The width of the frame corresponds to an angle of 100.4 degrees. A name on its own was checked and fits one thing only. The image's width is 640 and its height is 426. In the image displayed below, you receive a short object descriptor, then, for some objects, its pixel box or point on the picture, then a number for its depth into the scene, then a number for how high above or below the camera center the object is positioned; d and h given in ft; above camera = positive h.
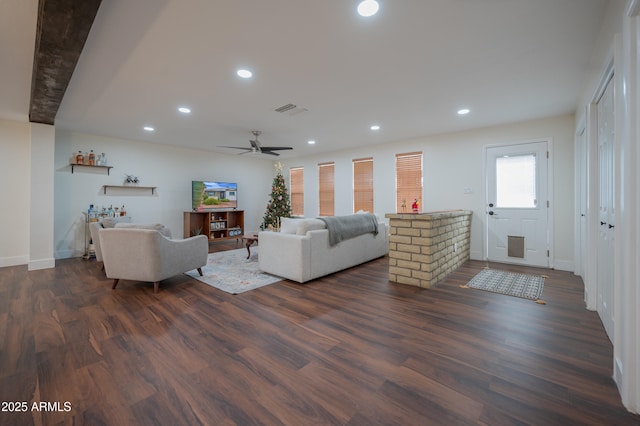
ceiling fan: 16.80 +4.32
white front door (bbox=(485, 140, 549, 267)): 15.11 +0.54
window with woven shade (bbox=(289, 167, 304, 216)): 27.35 +2.47
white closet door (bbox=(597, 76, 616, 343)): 6.90 +0.07
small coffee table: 17.22 -1.64
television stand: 22.57 -0.92
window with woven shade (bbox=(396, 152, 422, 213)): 19.49 +2.52
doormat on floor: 10.68 -3.15
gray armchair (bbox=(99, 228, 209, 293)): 10.61 -1.65
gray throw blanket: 13.20 -0.68
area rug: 11.71 -3.04
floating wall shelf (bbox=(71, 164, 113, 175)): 18.00 +3.34
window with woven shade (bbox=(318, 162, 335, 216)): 24.89 +2.42
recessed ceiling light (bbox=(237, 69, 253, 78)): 9.66 +5.17
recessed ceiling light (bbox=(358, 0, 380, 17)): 6.31 +5.00
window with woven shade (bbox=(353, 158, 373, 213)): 22.18 +2.45
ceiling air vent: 13.19 +5.33
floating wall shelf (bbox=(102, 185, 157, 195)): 19.25 +2.03
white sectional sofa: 11.91 -1.82
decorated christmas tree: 24.62 +0.99
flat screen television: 23.09 +1.67
